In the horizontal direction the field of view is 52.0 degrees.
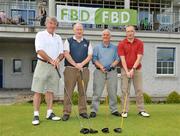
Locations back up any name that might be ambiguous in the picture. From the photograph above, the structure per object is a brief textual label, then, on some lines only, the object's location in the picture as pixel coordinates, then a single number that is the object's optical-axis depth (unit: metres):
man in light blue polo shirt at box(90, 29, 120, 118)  4.13
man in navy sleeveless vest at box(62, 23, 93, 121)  3.88
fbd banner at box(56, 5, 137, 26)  9.75
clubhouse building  10.03
